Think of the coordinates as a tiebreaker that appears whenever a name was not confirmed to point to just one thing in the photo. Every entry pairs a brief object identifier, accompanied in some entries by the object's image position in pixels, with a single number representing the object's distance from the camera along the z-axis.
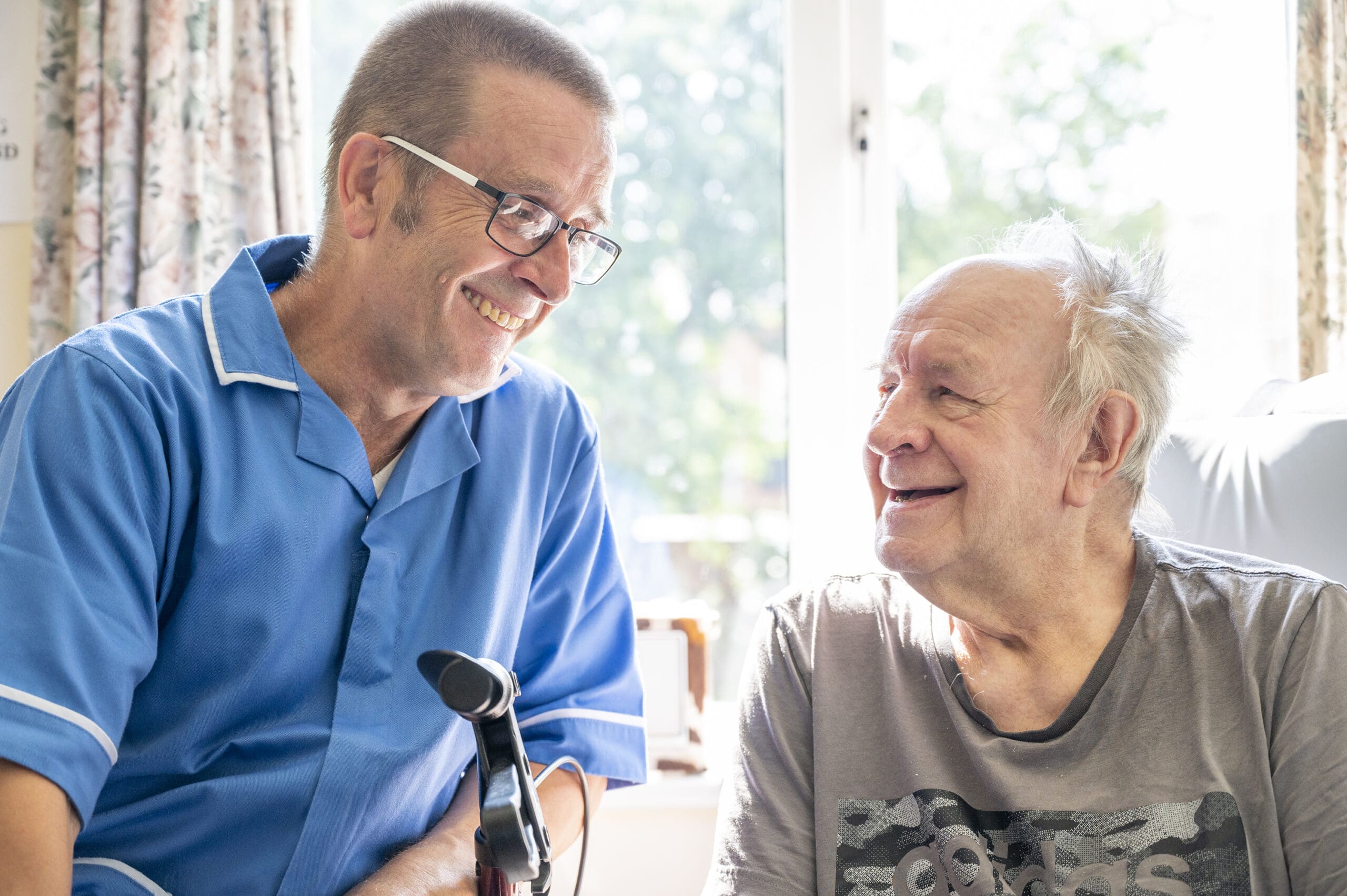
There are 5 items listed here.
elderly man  1.13
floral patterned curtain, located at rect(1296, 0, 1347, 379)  2.25
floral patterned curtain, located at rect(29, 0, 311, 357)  2.18
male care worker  1.04
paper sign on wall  2.32
